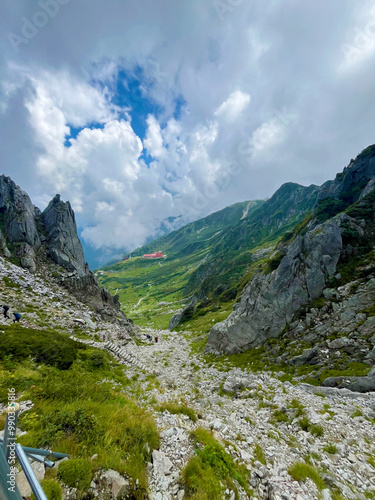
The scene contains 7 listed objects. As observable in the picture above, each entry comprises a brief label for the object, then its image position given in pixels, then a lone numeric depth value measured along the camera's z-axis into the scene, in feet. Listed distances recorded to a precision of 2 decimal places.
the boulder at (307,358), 60.19
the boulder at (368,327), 55.52
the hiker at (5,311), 79.29
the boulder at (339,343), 56.54
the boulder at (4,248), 136.26
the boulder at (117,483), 17.52
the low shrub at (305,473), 25.46
